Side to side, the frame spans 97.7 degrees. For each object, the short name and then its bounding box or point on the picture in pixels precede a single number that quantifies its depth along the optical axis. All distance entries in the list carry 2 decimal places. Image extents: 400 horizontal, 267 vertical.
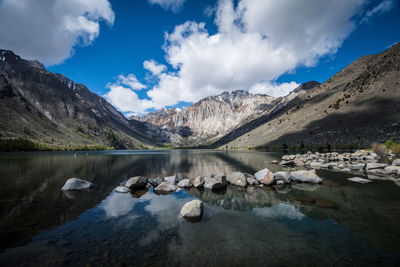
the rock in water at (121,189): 21.25
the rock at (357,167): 34.76
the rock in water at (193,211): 13.24
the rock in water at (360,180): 23.92
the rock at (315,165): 40.64
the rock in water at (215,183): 22.55
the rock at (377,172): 29.30
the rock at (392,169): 28.71
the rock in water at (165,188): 21.50
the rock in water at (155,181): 24.58
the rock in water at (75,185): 21.70
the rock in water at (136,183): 23.09
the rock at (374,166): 32.30
